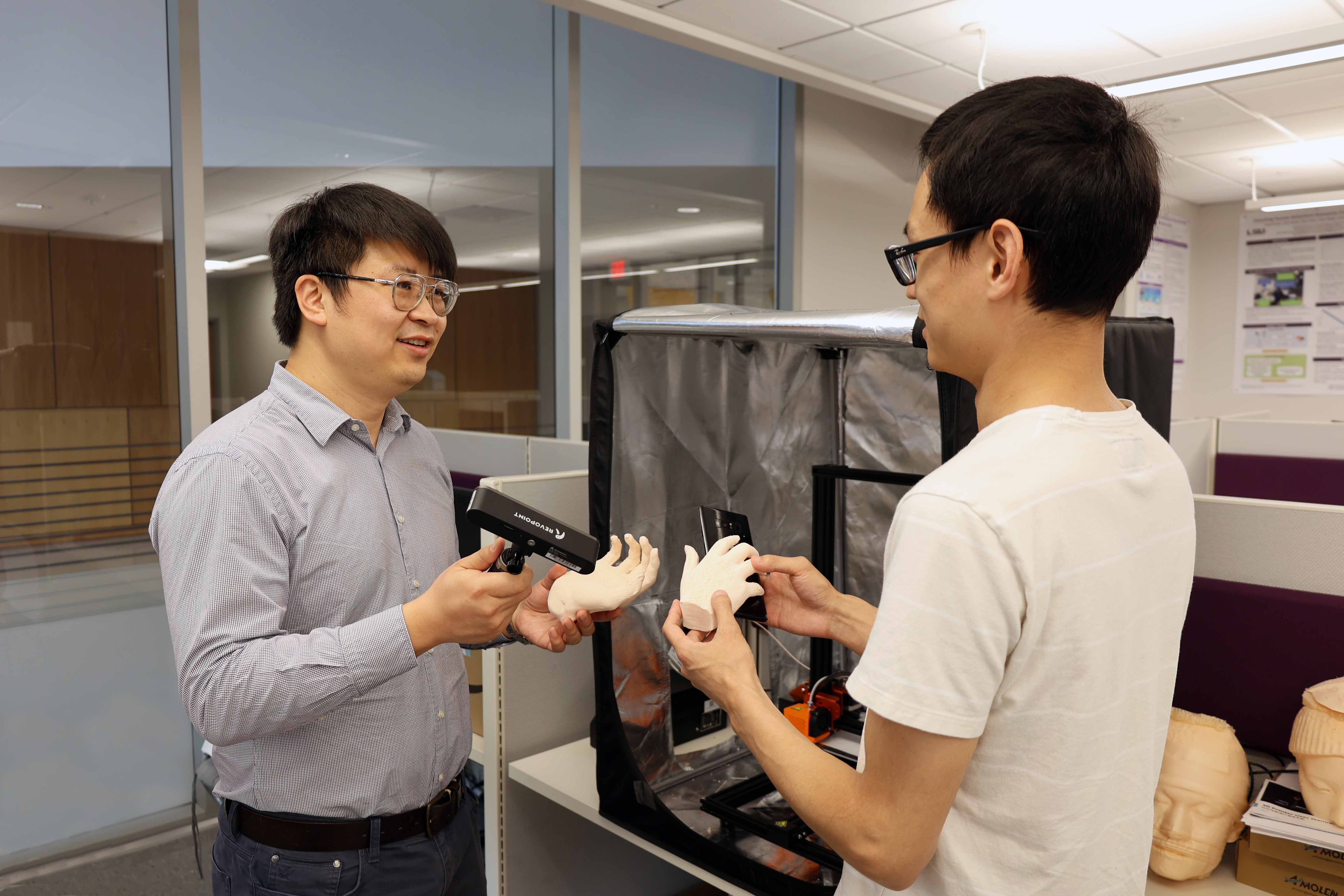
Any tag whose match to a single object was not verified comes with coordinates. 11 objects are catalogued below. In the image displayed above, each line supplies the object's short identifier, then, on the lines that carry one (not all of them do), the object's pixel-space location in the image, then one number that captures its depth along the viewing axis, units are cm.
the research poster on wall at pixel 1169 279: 658
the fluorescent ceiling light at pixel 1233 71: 334
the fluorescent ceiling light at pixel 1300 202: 482
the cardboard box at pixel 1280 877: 129
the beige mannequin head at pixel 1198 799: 133
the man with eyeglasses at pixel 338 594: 101
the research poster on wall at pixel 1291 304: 642
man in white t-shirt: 66
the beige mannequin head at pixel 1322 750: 129
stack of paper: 127
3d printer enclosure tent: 138
